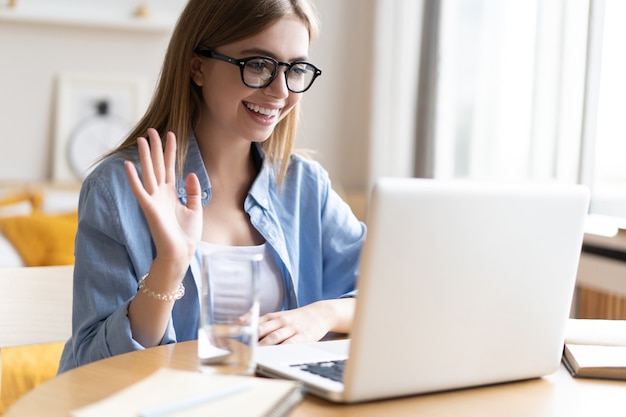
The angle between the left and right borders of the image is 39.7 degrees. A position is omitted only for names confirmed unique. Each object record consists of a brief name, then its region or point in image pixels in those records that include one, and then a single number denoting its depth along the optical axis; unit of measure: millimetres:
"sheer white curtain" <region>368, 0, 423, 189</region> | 3992
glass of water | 934
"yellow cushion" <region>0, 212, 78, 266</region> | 3297
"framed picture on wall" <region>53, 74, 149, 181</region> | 4512
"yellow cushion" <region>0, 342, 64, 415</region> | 2240
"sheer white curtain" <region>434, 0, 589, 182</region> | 2764
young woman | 1190
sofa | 2260
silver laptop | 853
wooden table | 875
